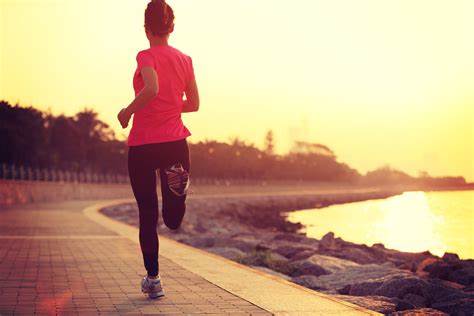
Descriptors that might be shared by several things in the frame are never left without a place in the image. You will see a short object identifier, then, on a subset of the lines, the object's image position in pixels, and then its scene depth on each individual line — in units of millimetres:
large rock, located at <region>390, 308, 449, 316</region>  6054
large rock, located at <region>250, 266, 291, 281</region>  10498
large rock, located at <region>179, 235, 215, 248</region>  16184
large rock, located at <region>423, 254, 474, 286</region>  12562
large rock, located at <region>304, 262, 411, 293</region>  10062
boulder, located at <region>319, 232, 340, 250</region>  22712
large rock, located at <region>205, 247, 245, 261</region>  12586
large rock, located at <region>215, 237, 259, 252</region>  16419
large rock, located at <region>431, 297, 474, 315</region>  7528
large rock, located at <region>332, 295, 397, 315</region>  6313
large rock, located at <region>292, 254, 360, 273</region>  11953
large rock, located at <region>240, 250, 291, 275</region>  12011
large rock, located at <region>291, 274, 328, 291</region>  9891
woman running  5285
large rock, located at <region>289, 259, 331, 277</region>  11672
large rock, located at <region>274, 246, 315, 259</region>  16500
